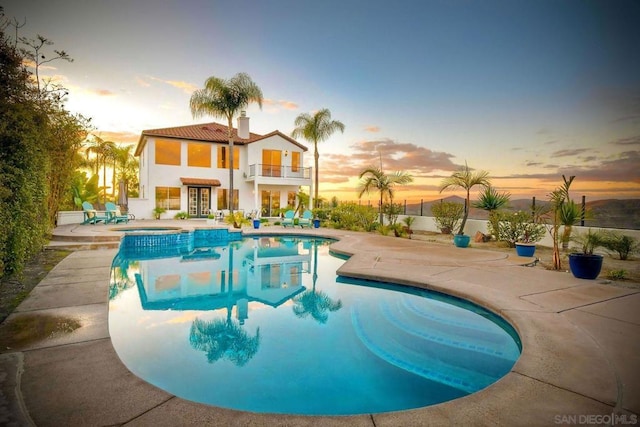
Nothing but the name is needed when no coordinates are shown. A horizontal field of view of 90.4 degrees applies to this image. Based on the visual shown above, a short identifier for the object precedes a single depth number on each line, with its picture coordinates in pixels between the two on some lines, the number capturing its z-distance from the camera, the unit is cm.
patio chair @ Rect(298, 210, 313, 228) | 1827
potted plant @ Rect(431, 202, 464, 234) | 1540
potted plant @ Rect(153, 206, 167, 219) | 2117
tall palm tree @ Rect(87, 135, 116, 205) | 3005
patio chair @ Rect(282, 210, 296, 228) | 1835
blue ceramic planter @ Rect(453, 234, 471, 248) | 1170
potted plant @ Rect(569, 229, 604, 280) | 655
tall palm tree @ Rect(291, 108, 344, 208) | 2409
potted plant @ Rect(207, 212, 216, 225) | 1864
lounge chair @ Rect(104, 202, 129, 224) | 1740
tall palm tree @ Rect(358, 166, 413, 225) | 1791
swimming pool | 335
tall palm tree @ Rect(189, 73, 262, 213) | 2044
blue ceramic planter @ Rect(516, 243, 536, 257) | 970
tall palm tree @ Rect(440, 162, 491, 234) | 1338
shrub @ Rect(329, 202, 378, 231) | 1719
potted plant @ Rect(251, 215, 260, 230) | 1737
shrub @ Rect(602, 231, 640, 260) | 936
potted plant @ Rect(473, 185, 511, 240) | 1299
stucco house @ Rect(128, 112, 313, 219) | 2133
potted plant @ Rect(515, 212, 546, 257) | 1162
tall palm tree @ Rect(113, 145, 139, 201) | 3438
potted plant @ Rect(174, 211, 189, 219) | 2133
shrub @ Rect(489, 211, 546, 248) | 1168
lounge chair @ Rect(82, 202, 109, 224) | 1722
